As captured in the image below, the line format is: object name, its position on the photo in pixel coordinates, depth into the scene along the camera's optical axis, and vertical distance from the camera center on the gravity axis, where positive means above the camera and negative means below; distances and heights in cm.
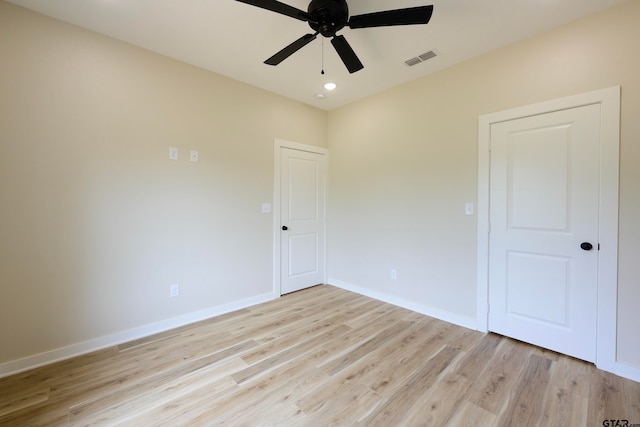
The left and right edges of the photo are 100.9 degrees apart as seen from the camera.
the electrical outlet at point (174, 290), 279 -84
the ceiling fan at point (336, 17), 161 +127
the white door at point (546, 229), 215 -13
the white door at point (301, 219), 380 -10
